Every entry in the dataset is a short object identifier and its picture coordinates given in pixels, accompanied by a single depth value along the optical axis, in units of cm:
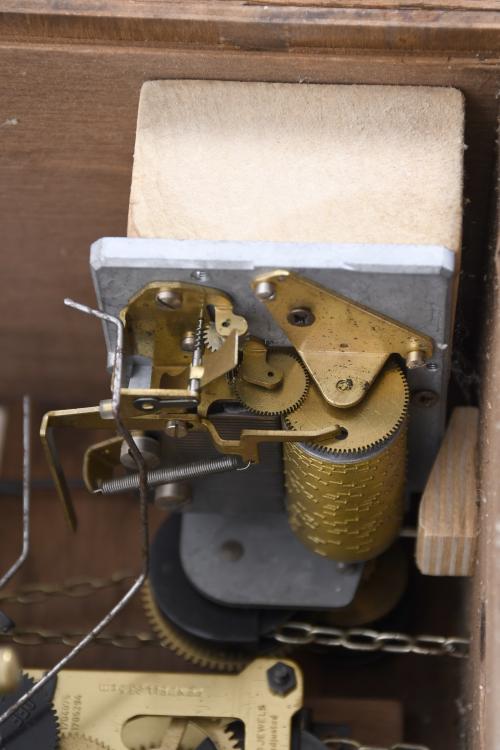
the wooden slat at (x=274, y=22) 39
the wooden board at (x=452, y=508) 41
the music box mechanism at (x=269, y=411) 38
